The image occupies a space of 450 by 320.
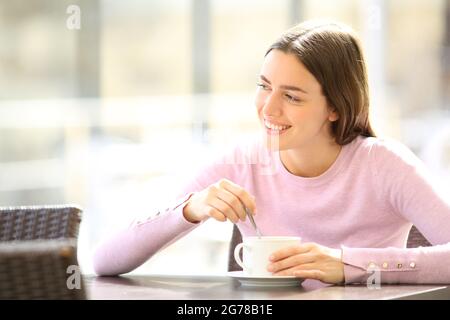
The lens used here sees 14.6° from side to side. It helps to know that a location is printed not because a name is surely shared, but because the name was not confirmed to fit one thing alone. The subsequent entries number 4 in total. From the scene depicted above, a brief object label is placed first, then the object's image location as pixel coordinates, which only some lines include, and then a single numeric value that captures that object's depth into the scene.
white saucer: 2.65
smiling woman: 2.93
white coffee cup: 2.66
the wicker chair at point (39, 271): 2.21
